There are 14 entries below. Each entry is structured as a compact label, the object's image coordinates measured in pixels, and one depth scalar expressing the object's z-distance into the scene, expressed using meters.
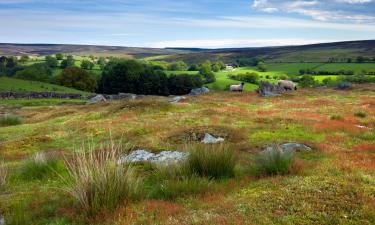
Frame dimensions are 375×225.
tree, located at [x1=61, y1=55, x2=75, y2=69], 188.12
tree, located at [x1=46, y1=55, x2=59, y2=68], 192.14
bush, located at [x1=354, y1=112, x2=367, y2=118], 30.90
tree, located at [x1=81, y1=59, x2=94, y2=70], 177.38
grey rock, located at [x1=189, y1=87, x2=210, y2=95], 69.94
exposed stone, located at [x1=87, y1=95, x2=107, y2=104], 65.11
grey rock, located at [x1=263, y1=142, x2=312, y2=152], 16.88
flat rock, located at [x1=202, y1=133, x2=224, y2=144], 20.19
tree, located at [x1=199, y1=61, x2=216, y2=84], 143.50
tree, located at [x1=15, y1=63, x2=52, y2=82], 128.29
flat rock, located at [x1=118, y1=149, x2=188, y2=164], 15.50
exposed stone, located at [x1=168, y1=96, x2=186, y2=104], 49.38
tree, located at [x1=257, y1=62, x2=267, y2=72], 192.00
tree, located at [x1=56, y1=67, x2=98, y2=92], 122.19
